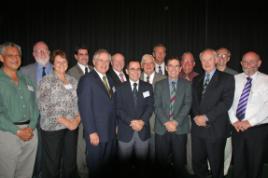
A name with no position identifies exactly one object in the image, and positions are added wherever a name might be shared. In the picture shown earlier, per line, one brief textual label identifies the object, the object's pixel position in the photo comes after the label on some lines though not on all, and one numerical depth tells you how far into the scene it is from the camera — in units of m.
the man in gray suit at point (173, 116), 3.05
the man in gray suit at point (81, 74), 3.67
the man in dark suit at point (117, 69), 3.56
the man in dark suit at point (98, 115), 2.75
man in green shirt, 2.59
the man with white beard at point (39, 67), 3.37
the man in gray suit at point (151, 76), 3.46
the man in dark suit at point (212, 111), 2.95
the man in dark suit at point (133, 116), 2.97
